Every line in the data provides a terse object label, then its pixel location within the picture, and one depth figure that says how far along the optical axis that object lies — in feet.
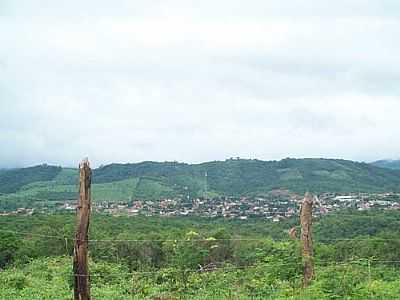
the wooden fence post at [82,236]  28.58
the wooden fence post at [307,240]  38.60
